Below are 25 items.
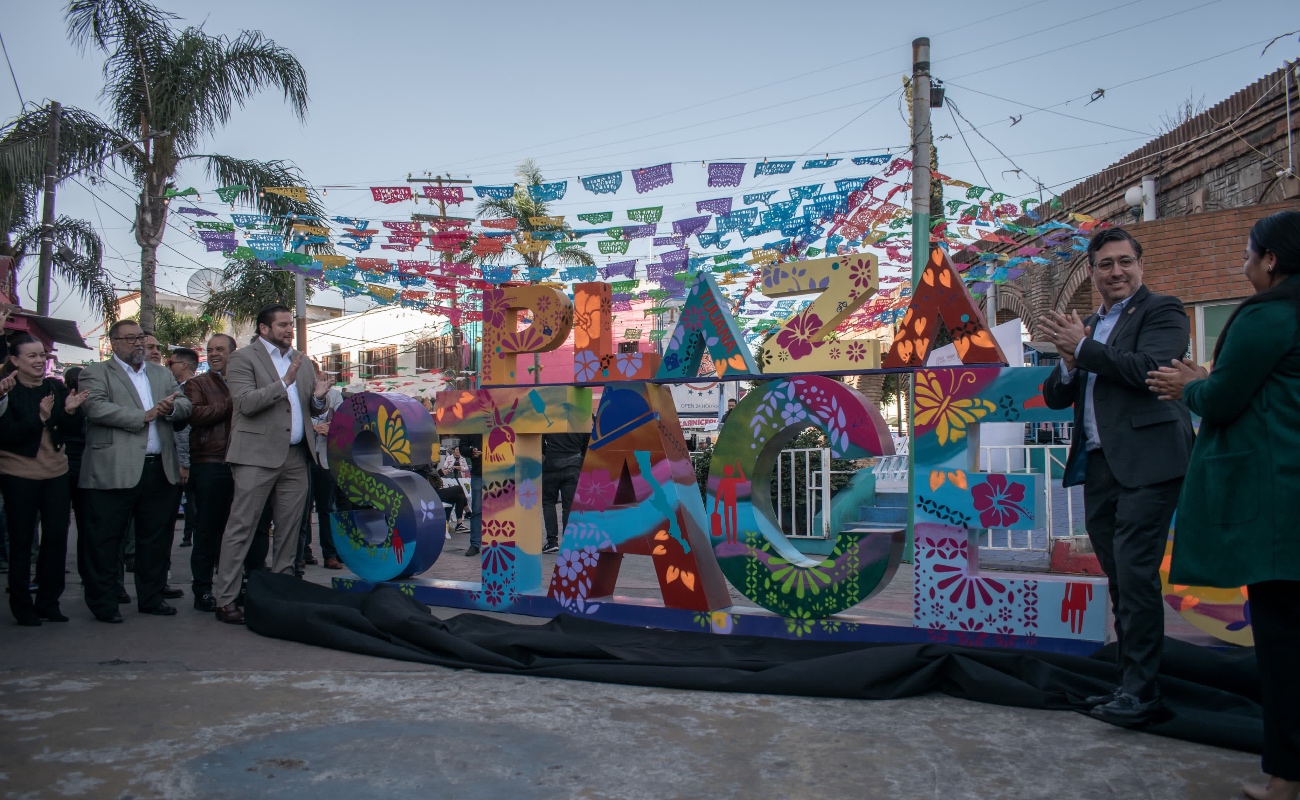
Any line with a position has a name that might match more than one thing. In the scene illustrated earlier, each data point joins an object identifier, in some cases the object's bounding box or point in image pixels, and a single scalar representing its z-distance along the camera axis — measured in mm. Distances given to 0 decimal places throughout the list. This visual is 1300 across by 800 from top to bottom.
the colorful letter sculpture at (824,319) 5199
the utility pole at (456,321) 15057
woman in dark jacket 5754
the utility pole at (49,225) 13602
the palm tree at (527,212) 10563
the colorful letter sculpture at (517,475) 6125
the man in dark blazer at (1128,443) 3793
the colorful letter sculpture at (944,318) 4895
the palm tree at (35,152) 13406
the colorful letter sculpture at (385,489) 6410
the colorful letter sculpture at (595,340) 5988
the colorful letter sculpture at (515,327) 6109
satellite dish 23845
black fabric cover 4039
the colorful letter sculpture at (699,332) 5629
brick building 10148
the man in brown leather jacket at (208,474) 6461
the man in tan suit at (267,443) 6148
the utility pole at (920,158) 9344
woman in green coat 2961
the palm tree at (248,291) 20953
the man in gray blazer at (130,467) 6027
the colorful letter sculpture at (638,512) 5500
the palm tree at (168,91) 13477
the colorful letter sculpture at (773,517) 4969
